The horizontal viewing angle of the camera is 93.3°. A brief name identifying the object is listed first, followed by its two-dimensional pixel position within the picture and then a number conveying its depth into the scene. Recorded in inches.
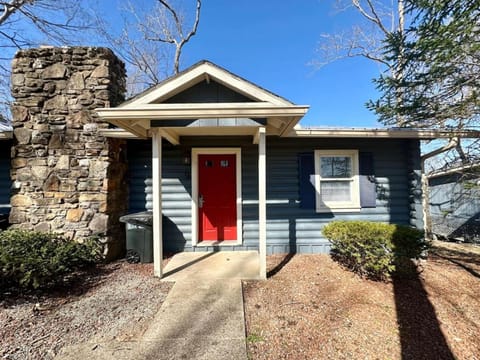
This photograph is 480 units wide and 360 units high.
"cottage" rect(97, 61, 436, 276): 195.2
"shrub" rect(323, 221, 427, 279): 140.9
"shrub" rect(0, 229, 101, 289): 118.2
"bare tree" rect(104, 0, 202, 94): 420.2
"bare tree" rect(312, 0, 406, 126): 429.7
